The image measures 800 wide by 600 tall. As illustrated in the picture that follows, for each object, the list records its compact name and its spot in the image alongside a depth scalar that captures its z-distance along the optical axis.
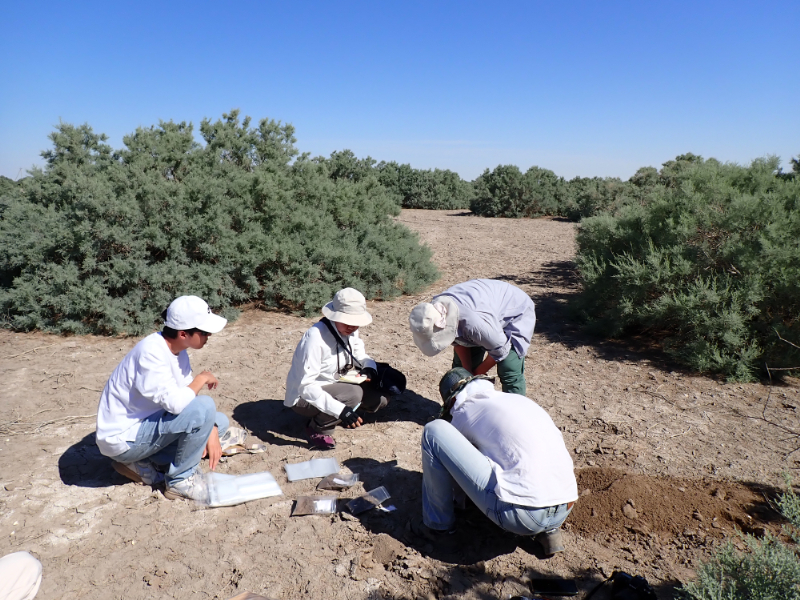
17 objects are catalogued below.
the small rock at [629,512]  3.22
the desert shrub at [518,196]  19.39
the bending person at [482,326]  3.73
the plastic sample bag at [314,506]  3.33
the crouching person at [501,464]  2.57
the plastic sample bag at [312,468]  3.74
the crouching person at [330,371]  3.97
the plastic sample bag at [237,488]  3.43
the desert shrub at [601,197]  15.55
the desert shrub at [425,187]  23.92
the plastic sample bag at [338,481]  3.62
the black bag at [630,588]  2.50
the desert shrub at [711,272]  5.30
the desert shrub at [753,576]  2.09
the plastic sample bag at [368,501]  3.35
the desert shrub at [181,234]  6.76
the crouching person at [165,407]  3.12
